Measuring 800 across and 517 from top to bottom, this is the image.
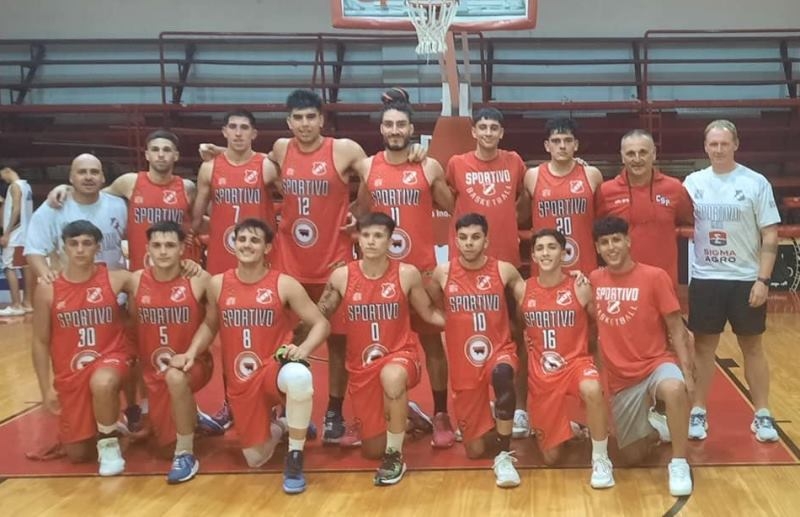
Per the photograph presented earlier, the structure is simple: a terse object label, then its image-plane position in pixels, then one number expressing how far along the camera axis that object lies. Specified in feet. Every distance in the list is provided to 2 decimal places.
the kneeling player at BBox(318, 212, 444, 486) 12.92
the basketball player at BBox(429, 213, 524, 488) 12.88
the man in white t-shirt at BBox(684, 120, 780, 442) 13.48
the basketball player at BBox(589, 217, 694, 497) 12.25
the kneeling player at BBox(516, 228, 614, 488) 12.42
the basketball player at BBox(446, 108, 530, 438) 14.20
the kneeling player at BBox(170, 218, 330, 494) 12.75
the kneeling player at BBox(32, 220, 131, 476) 12.98
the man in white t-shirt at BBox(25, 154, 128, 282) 14.51
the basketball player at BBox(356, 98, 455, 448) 14.15
